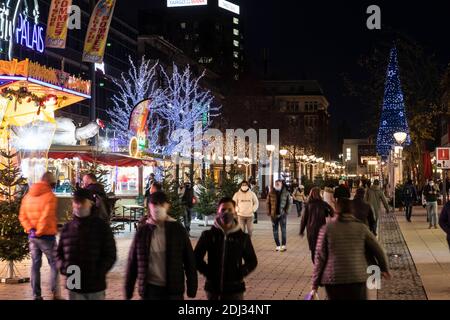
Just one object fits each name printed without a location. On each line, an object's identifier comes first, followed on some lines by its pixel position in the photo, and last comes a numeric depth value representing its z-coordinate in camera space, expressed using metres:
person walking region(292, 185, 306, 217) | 32.75
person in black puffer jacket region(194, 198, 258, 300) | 6.84
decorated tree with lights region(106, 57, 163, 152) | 54.38
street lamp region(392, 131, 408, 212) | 35.98
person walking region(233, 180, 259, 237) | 18.08
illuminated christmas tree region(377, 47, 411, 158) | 41.94
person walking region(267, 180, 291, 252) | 18.25
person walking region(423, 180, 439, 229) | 25.12
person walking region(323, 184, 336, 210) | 15.52
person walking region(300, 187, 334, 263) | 12.94
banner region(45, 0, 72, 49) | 24.14
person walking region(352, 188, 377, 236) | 13.87
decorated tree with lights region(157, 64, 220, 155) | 55.31
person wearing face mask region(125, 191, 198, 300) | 6.65
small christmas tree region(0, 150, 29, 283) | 12.60
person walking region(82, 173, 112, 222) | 12.50
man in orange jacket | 10.62
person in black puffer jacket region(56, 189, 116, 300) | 6.98
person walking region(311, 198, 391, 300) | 7.20
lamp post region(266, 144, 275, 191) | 46.82
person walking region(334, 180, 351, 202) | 13.71
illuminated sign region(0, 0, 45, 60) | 24.95
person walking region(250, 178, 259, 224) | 28.95
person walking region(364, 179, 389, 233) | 19.77
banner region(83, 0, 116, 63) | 25.47
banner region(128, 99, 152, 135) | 33.78
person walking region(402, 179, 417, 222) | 29.48
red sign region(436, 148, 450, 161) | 22.27
